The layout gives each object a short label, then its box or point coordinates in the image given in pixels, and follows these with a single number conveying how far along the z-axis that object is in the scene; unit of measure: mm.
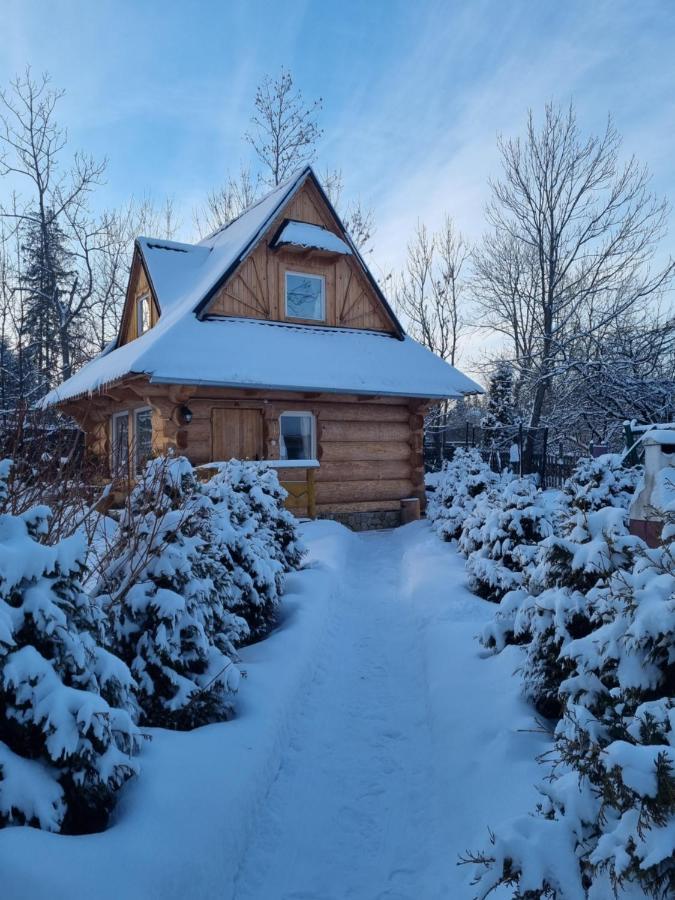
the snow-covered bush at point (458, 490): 9742
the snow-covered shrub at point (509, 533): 6273
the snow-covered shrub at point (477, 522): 7695
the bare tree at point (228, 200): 25141
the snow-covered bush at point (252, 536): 5090
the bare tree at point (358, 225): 24562
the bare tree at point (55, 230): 20766
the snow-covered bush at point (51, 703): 2020
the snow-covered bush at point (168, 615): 3242
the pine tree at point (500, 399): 25094
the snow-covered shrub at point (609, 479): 6539
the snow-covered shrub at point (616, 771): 1461
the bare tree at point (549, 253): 16359
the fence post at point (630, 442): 7098
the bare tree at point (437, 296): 27562
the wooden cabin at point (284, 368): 10375
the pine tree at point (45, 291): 21594
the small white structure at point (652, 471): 3920
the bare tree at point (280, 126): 22141
